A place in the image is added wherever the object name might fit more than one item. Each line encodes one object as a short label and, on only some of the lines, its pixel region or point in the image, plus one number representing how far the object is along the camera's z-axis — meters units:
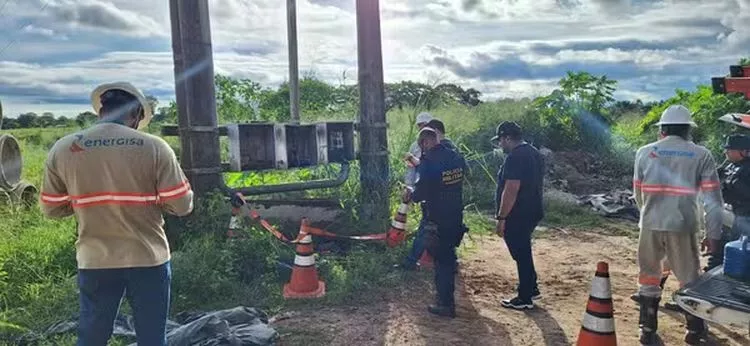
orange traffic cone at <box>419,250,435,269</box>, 6.78
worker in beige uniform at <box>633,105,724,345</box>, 4.63
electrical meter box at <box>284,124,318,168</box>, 7.04
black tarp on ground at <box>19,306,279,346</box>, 4.28
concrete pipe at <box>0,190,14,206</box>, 9.11
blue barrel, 3.69
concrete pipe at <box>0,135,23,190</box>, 9.42
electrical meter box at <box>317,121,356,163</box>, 7.31
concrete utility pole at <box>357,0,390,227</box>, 7.55
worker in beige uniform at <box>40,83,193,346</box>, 3.27
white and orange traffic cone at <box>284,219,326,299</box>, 5.61
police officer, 5.34
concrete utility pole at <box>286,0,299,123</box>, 11.87
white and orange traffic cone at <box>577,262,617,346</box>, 3.85
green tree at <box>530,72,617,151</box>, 16.75
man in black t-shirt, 5.44
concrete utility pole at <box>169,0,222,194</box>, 6.53
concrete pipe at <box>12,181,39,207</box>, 9.34
